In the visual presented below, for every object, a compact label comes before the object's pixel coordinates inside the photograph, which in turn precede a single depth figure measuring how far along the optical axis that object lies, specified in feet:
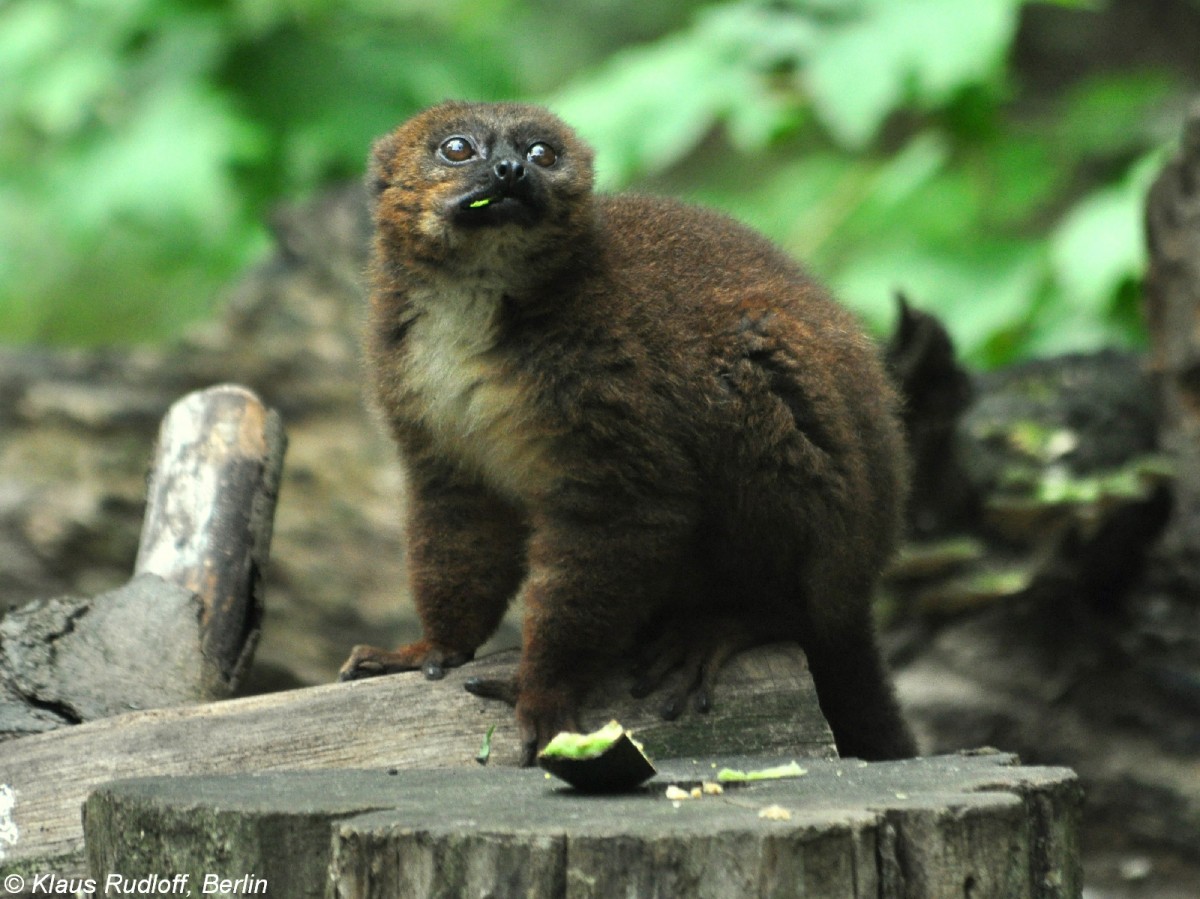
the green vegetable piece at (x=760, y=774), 20.76
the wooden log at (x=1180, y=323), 40.29
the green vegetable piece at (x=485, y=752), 26.07
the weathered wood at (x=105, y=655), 28.17
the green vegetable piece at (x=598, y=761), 19.75
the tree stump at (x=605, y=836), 16.98
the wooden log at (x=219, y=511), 31.12
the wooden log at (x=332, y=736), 25.41
